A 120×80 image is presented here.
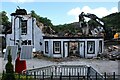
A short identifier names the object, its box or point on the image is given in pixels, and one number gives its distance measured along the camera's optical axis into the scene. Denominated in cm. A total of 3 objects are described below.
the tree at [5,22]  1852
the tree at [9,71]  546
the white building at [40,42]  1629
